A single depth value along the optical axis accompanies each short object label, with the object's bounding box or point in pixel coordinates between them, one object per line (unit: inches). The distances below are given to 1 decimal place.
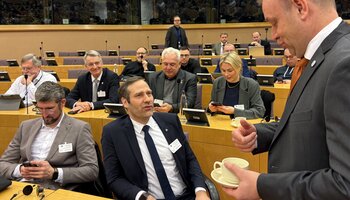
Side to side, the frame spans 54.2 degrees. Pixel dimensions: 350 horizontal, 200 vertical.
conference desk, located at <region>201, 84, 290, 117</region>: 188.9
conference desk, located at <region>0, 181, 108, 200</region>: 71.6
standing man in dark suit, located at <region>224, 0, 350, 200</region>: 31.9
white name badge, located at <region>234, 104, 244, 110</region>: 132.6
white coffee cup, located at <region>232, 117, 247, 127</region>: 115.9
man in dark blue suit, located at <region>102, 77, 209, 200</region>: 89.4
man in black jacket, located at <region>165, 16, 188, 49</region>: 424.2
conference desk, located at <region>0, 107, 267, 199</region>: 111.9
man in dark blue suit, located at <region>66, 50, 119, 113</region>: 167.3
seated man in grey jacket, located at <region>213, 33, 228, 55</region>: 403.9
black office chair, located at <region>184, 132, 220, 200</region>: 91.4
